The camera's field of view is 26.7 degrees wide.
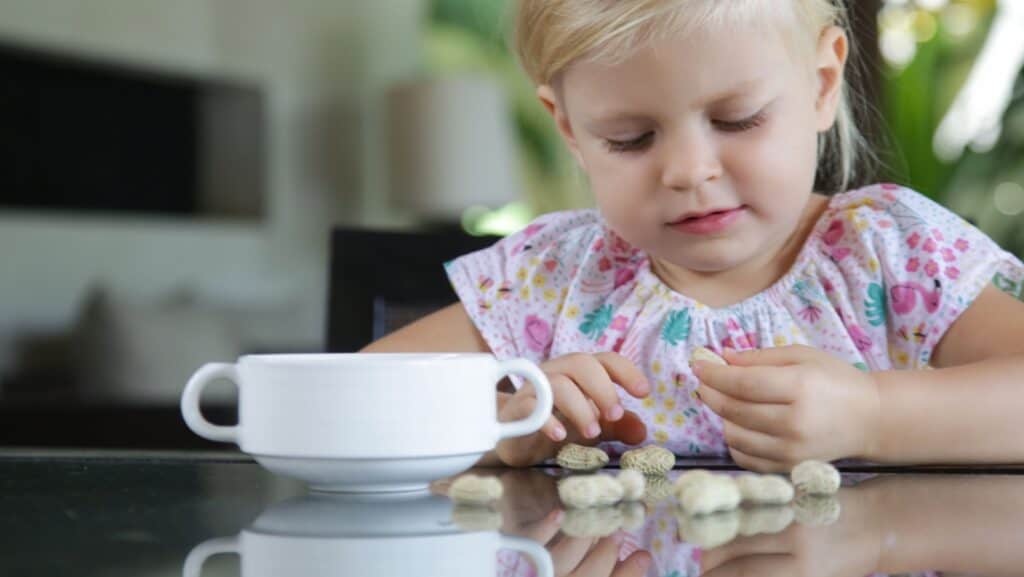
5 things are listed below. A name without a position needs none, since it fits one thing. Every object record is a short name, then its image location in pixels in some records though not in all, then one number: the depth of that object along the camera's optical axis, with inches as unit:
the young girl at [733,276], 38.7
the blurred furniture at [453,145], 207.8
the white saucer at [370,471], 33.3
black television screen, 179.3
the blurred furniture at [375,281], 53.3
